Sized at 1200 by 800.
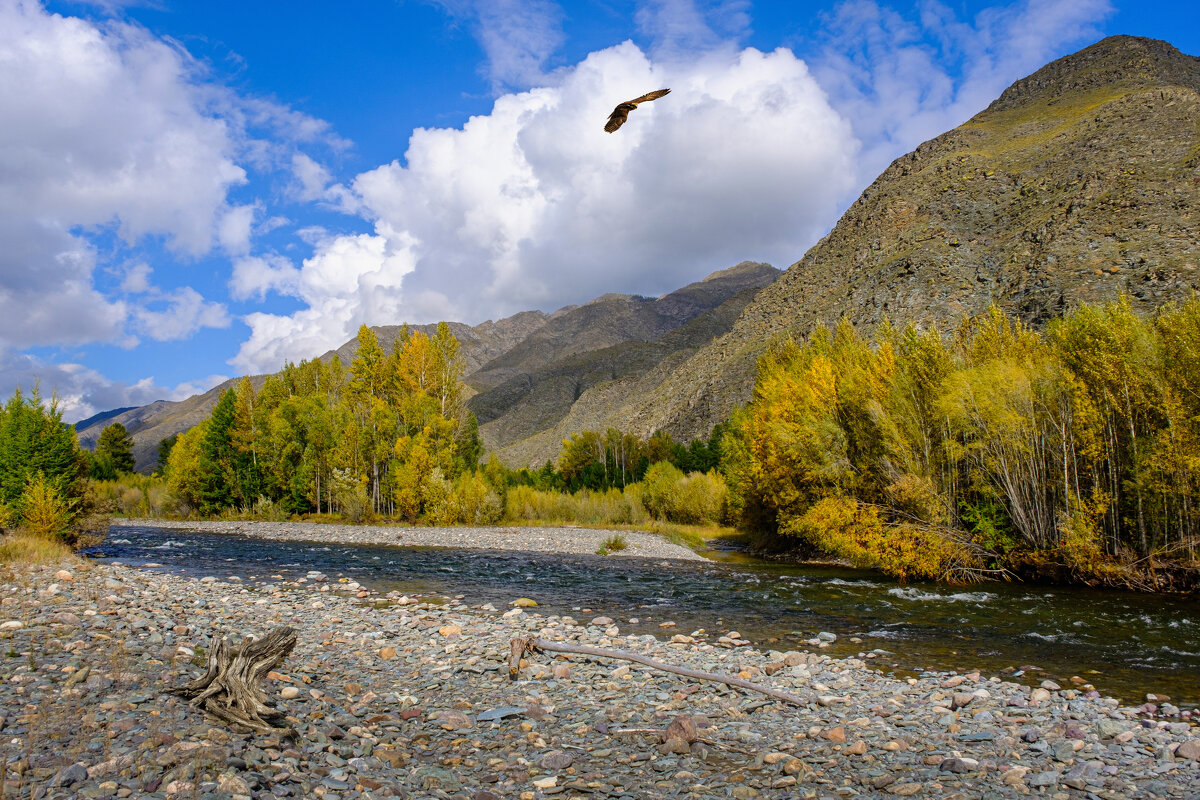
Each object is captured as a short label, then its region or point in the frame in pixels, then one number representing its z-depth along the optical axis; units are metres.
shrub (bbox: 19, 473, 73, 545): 19.75
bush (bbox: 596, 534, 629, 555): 30.06
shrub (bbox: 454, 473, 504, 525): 42.00
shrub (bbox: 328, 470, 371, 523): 43.53
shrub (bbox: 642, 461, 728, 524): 45.22
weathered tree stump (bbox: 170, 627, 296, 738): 6.23
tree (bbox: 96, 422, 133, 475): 73.44
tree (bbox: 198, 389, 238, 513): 47.28
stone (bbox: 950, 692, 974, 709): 8.14
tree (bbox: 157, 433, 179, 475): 71.51
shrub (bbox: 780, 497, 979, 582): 20.41
